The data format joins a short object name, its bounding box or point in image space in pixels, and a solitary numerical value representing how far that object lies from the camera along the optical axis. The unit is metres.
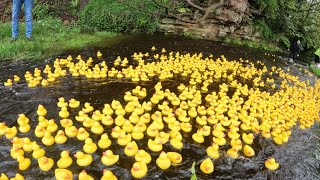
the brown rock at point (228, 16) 14.80
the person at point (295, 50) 15.51
